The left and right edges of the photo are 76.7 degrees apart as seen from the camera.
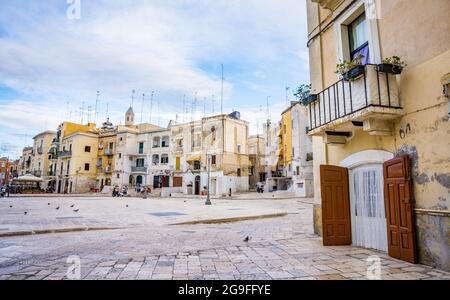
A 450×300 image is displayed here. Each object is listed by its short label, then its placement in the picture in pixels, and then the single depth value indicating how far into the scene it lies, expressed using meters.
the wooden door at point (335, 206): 6.97
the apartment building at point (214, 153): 38.88
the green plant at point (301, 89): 9.74
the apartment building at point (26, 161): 64.50
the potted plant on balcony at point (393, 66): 5.44
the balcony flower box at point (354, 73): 5.57
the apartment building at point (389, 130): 4.94
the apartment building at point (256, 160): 47.66
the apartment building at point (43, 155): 58.84
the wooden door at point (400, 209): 5.27
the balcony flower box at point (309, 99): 7.28
